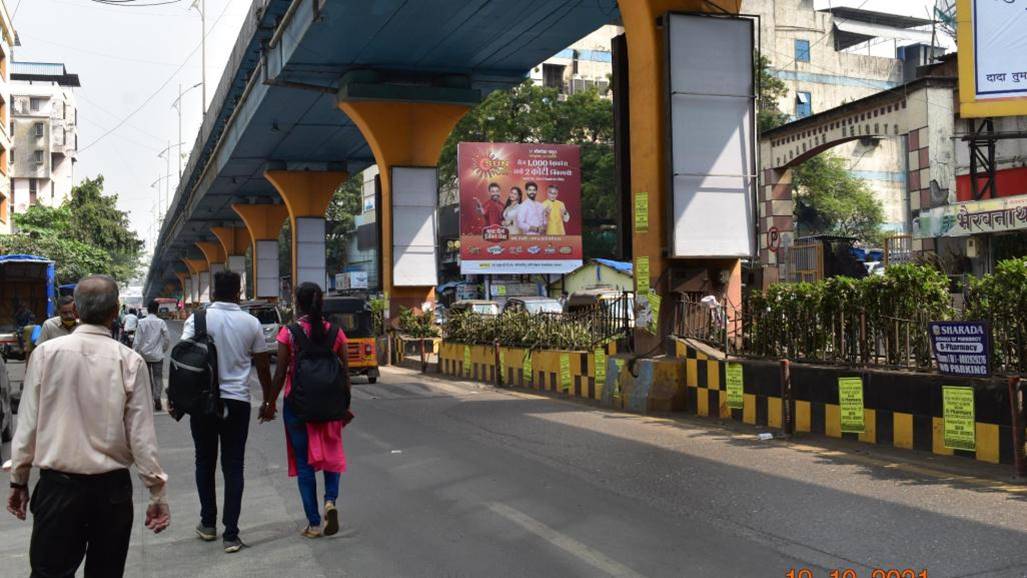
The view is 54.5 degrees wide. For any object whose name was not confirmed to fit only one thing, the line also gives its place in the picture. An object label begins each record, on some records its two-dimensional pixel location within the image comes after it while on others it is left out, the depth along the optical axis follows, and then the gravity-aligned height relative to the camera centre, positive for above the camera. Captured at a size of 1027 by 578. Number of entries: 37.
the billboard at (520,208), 37.03 +3.33
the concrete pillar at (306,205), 45.59 +4.26
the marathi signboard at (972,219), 21.22 +1.64
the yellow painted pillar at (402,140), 30.42 +4.87
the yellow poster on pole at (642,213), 14.56 +1.19
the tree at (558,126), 48.09 +8.35
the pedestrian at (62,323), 11.62 -0.27
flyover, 14.77 +6.37
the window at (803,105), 64.38 +12.19
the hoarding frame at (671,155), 14.11 +2.02
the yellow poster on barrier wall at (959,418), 8.30 -1.07
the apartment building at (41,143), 91.62 +14.79
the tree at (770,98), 46.38 +9.53
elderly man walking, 3.75 -0.58
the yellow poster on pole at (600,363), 15.13 -1.05
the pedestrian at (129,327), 24.39 -0.70
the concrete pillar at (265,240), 58.62 +3.49
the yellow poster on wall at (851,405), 9.60 -1.09
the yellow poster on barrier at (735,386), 11.62 -1.08
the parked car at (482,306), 29.35 -0.29
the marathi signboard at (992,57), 12.79 +3.05
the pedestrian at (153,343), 15.19 -0.67
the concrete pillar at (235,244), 74.56 +4.14
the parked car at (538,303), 29.97 -0.23
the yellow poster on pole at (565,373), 16.64 -1.31
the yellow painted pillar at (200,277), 106.31 +2.33
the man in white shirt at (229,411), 6.18 -0.71
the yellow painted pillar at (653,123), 14.38 +2.50
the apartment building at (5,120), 49.25 +9.36
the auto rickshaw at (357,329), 20.77 -0.67
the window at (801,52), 64.69 +15.65
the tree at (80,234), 45.25 +4.01
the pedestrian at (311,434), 6.43 -0.89
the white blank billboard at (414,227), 30.88 +2.19
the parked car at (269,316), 27.59 -0.52
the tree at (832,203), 52.00 +4.69
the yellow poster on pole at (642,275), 14.50 +0.28
